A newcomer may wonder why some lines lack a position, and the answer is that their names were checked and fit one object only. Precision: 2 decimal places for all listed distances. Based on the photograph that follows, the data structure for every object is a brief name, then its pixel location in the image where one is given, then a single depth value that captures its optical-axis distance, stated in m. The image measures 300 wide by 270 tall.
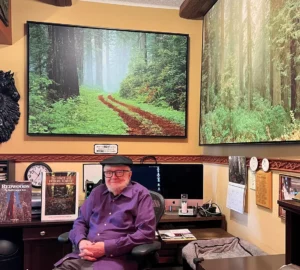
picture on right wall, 1.81
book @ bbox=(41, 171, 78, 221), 2.49
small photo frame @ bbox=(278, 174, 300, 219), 1.79
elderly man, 1.88
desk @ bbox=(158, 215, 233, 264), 2.51
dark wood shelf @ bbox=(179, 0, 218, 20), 2.96
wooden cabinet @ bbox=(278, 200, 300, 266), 1.43
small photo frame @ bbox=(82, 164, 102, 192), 3.08
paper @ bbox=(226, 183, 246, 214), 2.38
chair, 1.81
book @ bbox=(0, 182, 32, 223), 2.42
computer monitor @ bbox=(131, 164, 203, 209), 2.88
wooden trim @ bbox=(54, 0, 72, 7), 2.95
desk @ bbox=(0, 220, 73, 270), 2.43
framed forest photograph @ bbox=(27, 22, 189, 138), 2.98
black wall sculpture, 2.90
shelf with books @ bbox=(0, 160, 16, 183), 2.69
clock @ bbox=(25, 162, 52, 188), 2.96
